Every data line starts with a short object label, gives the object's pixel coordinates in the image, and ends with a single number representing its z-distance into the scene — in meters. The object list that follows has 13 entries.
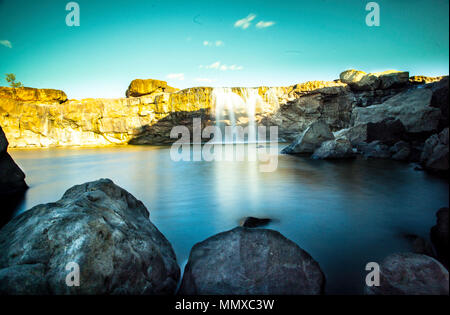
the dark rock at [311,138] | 14.37
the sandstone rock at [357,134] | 15.42
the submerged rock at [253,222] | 4.34
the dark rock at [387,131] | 13.19
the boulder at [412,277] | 2.00
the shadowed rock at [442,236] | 3.11
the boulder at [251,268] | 2.18
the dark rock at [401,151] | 11.03
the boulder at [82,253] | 1.71
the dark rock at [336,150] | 12.44
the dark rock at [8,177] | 6.63
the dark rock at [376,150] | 12.06
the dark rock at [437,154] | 7.76
